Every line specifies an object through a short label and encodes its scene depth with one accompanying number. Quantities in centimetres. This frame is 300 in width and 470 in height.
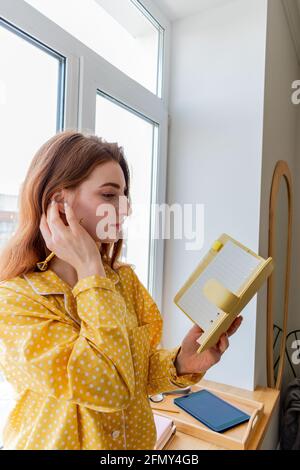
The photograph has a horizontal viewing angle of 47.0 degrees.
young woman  56
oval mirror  156
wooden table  101
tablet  109
